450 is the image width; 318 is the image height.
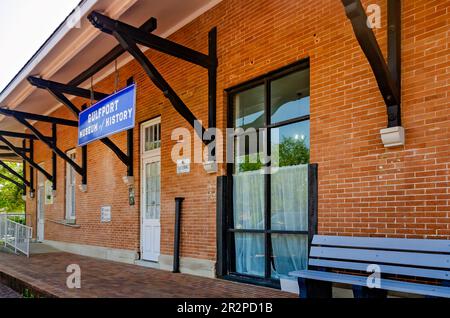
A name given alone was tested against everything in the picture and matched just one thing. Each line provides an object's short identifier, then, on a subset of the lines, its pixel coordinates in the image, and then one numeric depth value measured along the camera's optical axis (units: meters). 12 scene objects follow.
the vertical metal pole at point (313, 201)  5.49
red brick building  4.56
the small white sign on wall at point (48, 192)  14.88
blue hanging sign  6.79
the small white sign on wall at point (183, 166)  7.81
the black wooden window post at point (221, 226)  6.91
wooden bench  4.01
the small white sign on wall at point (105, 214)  10.52
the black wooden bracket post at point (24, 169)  17.14
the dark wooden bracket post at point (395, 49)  4.64
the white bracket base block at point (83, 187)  11.78
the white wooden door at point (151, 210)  8.93
